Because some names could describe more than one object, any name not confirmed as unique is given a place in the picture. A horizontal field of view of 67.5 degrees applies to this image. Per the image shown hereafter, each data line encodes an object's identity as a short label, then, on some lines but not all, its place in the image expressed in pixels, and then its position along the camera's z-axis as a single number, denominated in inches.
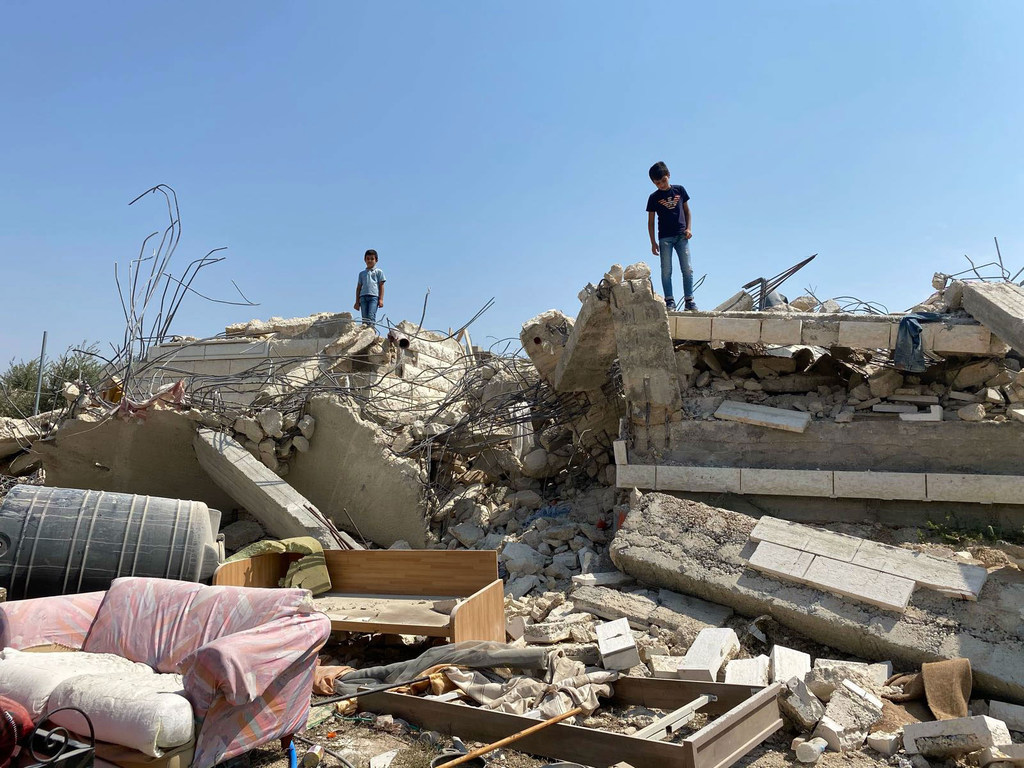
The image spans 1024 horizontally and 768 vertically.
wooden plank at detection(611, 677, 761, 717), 162.7
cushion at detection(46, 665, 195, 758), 126.3
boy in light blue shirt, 428.1
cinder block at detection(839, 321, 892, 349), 260.5
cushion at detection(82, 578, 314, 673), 162.7
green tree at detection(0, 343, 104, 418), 627.5
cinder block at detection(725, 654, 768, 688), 174.1
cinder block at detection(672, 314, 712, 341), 276.1
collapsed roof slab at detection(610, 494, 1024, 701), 182.9
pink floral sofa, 132.0
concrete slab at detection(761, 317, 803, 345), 265.7
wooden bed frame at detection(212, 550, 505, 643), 206.2
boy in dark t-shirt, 303.4
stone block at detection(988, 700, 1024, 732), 164.4
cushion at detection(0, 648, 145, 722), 136.0
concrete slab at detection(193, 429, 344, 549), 303.4
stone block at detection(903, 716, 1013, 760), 144.9
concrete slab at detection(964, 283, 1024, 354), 237.5
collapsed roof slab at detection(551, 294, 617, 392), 283.0
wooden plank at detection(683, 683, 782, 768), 133.6
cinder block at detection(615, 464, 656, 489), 275.7
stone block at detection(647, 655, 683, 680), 179.5
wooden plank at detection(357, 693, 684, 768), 135.6
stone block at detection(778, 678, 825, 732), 158.2
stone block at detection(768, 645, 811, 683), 177.8
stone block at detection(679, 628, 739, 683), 174.7
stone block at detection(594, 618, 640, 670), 185.8
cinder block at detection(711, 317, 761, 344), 269.9
